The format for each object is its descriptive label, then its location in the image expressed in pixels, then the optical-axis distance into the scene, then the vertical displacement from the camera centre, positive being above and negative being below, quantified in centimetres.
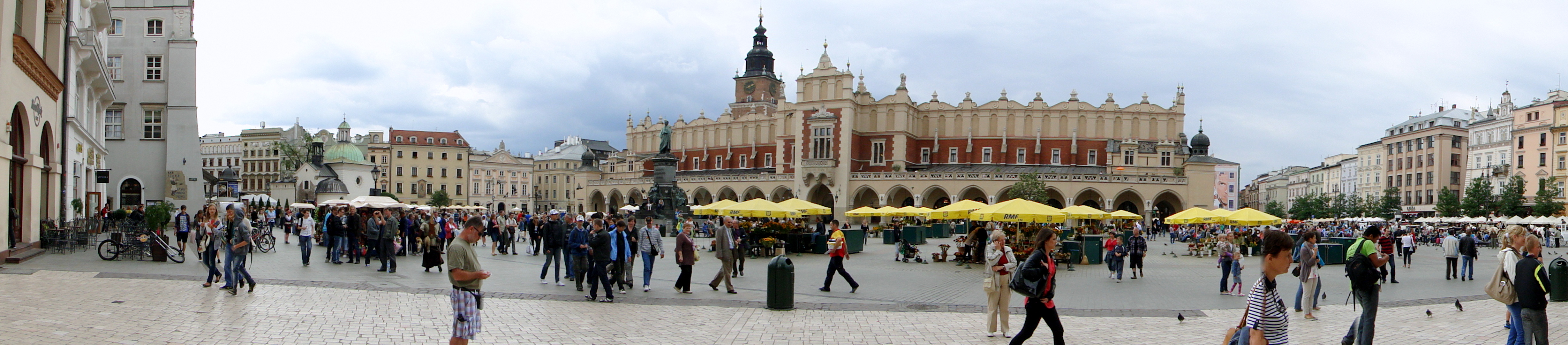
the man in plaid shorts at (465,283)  633 -76
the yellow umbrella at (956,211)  2641 -96
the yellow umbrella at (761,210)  2953 -117
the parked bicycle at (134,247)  1625 -150
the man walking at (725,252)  1331 -111
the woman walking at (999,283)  889 -95
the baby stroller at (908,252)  2144 -167
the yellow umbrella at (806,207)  3062 -110
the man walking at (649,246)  1302 -102
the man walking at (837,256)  1348 -112
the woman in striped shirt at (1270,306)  489 -61
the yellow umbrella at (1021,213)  2275 -83
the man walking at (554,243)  1414 -111
